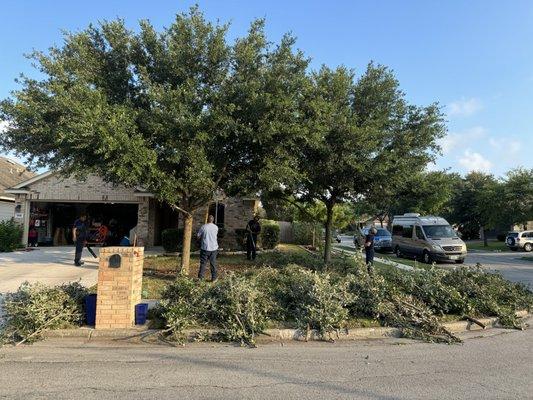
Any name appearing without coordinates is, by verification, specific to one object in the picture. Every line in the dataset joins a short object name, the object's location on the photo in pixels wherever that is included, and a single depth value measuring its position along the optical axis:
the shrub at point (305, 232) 30.22
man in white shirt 11.30
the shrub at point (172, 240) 19.09
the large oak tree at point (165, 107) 9.36
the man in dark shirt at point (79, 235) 14.63
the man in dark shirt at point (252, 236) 16.41
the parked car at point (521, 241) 34.94
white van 21.30
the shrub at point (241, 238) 20.00
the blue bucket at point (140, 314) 7.63
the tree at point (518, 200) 34.69
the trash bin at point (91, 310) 7.59
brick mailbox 7.41
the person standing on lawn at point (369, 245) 15.71
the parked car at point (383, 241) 30.89
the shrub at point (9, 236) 20.58
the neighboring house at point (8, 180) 27.22
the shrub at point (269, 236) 21.70
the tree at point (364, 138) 13.20
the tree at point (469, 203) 48.56
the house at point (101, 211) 22.08
